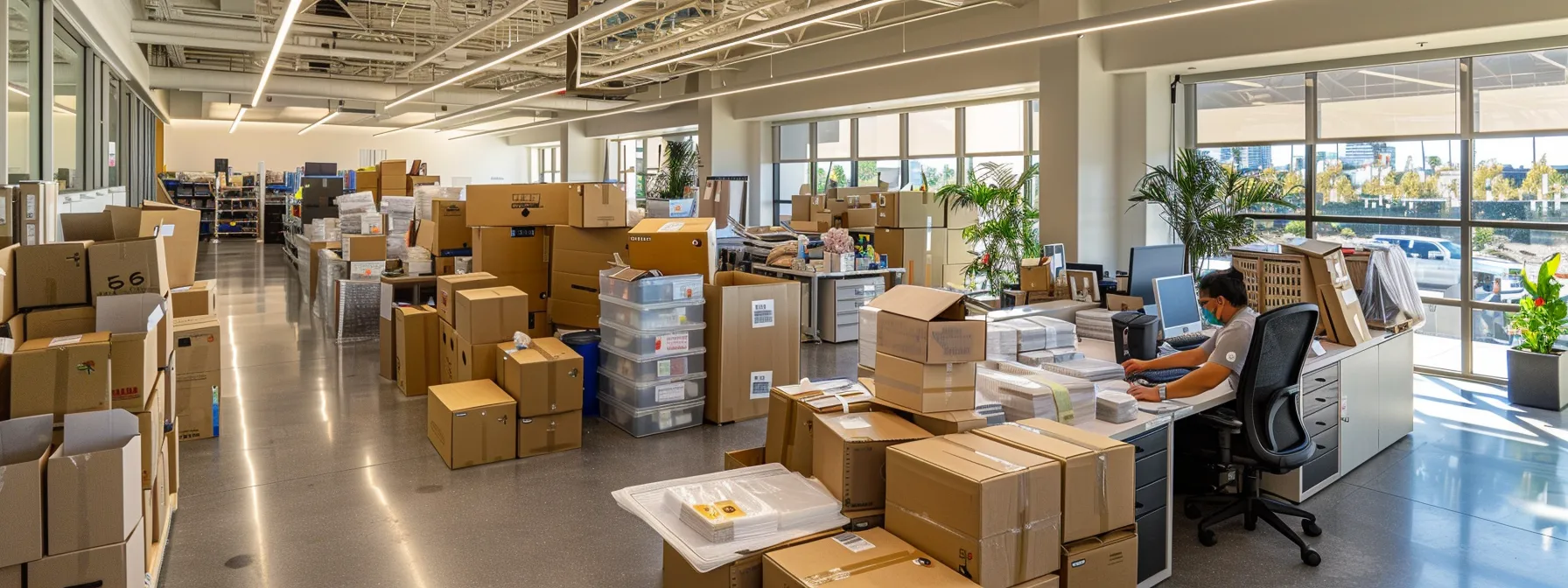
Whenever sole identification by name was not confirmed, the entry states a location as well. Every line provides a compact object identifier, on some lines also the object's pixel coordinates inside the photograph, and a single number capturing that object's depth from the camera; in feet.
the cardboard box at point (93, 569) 7.45
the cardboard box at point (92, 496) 7.45
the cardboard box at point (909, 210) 30.07
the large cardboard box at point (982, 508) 7.22
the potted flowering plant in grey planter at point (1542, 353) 18.01
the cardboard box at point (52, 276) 9.52
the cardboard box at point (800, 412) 9.59
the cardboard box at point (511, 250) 20.45
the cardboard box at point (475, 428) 14.03
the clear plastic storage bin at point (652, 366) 15.90
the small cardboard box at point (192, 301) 16.89
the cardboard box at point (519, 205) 20.30
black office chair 10.55
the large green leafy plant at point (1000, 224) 28.37
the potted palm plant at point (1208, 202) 23.41
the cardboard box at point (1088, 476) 7.89
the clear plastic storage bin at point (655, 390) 15.93
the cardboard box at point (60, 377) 8.37
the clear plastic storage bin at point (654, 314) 15.66
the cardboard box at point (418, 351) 18.70
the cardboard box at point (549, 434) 14.74
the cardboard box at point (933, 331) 8.91
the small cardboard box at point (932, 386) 9.07
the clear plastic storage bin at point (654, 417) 16.01
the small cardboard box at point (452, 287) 17.71
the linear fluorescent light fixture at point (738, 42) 22.34
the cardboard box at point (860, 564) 7.19
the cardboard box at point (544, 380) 14.62
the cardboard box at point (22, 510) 7.17
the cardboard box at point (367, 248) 25.49
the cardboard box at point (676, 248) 17.11
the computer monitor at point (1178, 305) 13.87
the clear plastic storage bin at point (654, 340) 15.72
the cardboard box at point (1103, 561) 7.88
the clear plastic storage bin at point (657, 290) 15.57
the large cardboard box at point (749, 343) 16.53
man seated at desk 11.01
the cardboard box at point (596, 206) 19.49
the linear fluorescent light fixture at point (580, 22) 18.53
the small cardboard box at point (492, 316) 16.25
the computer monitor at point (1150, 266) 15.48
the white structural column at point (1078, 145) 25.61
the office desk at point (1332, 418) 9.87
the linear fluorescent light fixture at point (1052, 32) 16.49
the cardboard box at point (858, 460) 8.60
